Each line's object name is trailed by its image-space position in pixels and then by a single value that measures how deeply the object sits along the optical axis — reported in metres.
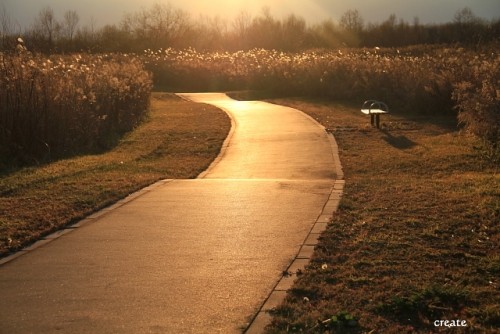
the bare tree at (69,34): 49.55
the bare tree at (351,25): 78.92
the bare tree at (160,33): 70.75
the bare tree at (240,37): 77.93
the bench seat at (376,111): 20.56
